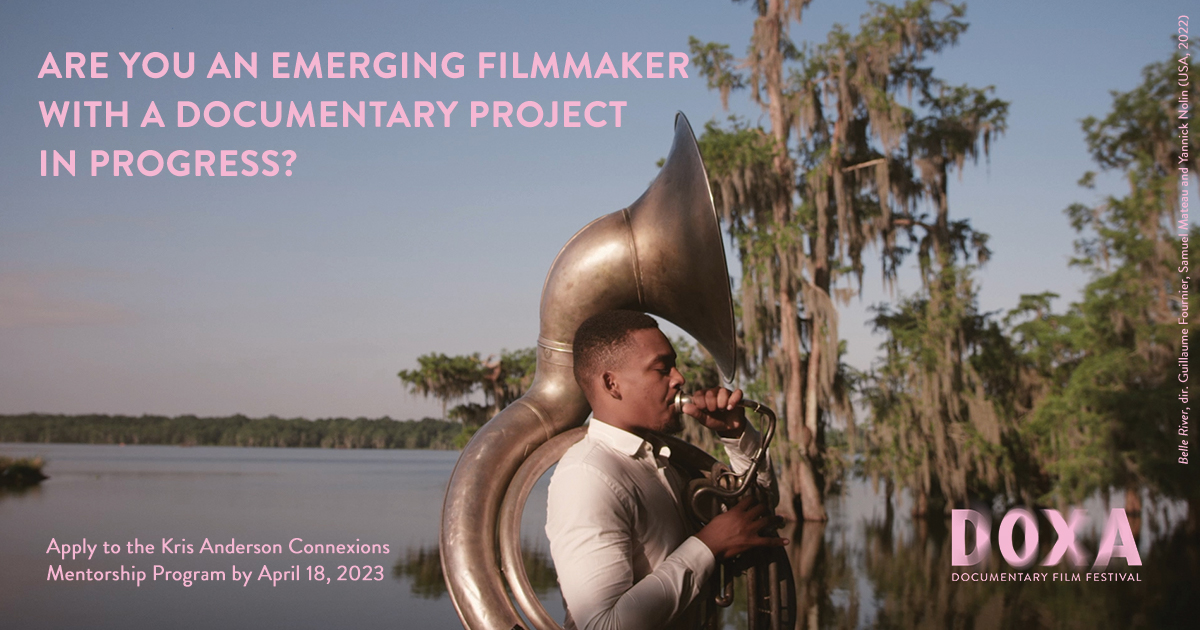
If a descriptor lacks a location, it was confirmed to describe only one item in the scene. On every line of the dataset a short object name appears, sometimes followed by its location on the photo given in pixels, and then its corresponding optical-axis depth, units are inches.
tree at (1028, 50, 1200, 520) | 558.9
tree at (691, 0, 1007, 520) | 700.7
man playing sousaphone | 68.1
